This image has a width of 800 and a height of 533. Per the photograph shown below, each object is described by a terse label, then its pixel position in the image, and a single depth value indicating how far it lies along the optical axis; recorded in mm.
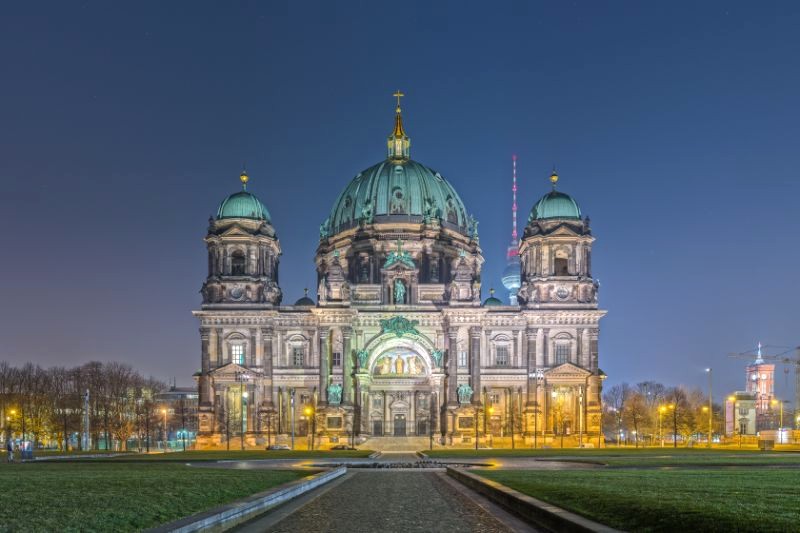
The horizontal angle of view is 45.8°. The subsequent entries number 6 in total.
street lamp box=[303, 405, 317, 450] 106338
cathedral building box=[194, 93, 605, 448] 110250
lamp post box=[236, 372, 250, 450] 104888
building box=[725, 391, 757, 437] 187625
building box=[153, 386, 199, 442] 191875
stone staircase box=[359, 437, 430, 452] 101375
